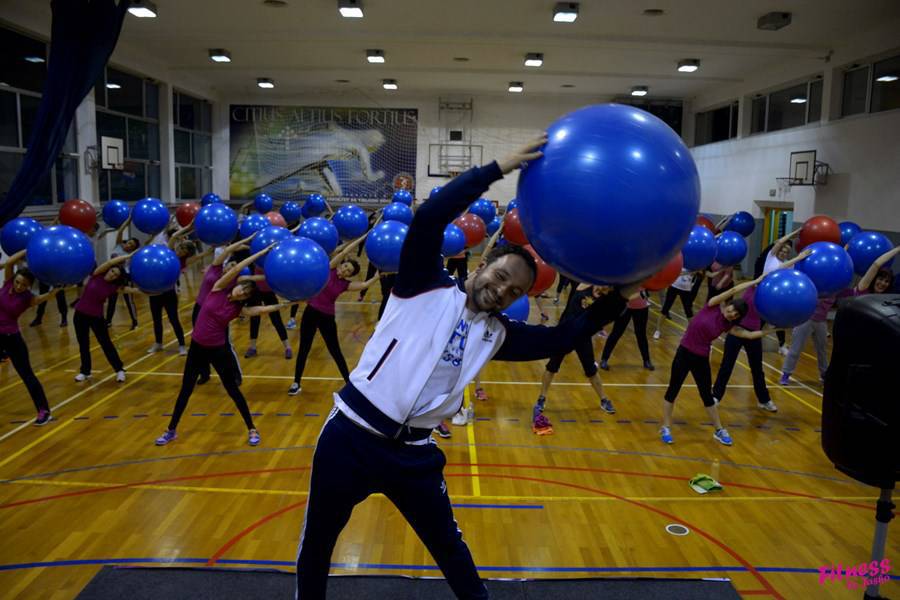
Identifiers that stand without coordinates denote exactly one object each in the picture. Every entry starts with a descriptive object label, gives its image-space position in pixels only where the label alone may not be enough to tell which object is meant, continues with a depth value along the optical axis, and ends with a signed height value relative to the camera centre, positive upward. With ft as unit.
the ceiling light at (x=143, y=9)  33.65 +10.48
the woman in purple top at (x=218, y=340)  17.61 -3.51
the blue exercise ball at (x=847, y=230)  27.10 -0.10
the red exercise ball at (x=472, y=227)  24.90 -0.36
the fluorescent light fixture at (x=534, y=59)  44.11 +11.02
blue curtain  11.23 +2.31
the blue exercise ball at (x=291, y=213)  39.22 +0.01
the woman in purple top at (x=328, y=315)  21.72 -3.39
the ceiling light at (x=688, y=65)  44.39 +10.95
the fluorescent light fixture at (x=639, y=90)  55.92 +11.57
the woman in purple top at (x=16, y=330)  18.26 -3.47
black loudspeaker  7.48 -1.96
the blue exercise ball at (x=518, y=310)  16.90 -2.39
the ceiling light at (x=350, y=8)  33.09 +10.58
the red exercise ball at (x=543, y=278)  16.23 -1.49
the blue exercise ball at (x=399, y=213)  27.30 +0.12
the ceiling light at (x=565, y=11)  32.37 +10.46
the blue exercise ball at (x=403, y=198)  34.47 +0.98
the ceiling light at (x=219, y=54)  46.24 +11.25
